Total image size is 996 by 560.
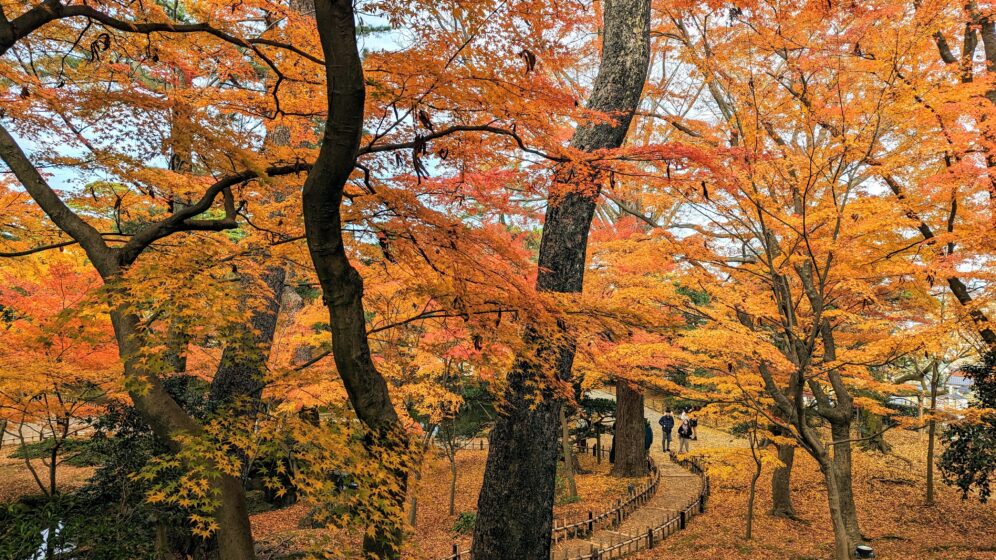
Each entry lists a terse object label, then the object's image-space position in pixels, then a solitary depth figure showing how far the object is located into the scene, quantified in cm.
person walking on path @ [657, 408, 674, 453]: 1811
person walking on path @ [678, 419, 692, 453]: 1705
